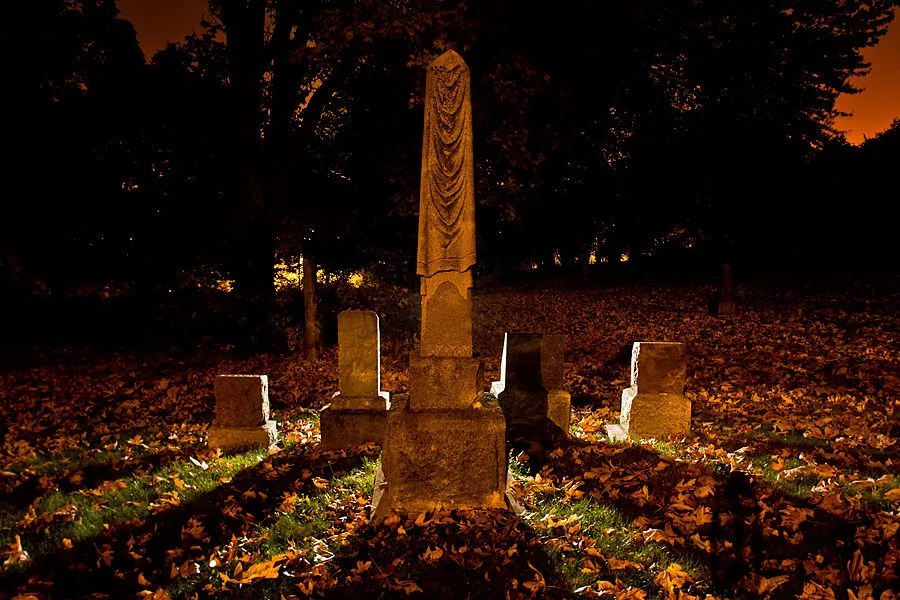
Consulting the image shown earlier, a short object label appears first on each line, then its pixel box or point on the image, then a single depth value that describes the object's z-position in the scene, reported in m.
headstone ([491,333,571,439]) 6.60
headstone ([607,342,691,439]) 6.50
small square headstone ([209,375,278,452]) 6.32
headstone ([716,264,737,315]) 14.56
